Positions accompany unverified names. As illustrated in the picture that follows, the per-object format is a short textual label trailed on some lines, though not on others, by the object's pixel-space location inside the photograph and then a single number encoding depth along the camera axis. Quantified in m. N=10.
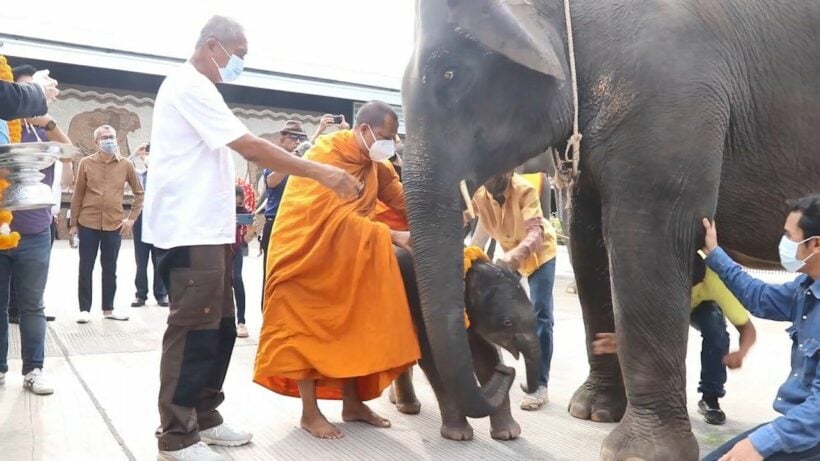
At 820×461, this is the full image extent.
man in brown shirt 6.78
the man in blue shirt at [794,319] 2.21
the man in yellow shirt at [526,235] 4.06
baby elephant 3.48
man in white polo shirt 2.89
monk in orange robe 3.47
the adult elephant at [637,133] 2.77
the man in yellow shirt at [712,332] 3.83
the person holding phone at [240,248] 6.41
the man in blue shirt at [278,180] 5.91
